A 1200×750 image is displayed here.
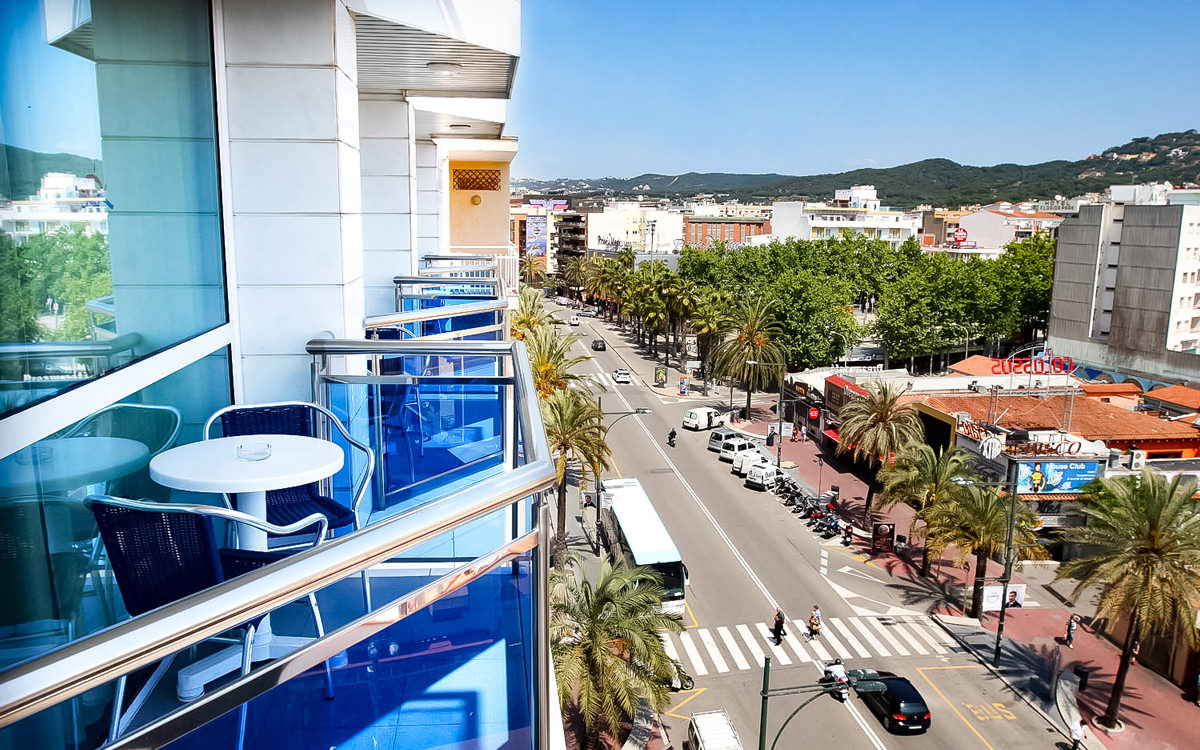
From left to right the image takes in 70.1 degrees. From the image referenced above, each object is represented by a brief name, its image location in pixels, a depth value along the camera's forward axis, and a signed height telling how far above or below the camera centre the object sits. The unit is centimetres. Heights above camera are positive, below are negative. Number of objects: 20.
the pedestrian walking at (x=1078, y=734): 1839 -1038
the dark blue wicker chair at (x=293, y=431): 455 -127
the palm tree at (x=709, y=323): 5131 -501
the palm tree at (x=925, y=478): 2478 -686
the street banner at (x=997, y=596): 2364 -974
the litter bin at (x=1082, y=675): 2116 -1063
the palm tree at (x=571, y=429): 2309 -527
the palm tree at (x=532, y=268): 10060 -417
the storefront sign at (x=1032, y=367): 3700 -546
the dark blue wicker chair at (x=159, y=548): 307 -117
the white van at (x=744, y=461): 3609 -925
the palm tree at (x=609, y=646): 1523 -732
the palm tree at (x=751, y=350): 4309 -554
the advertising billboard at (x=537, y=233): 11169 +27
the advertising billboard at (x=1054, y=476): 2728 -728
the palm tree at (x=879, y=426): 2877 -622
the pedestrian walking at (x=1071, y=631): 2283 -1020
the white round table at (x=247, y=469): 381 -112
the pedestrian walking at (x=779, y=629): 2219 -998
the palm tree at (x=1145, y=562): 1792 -666
